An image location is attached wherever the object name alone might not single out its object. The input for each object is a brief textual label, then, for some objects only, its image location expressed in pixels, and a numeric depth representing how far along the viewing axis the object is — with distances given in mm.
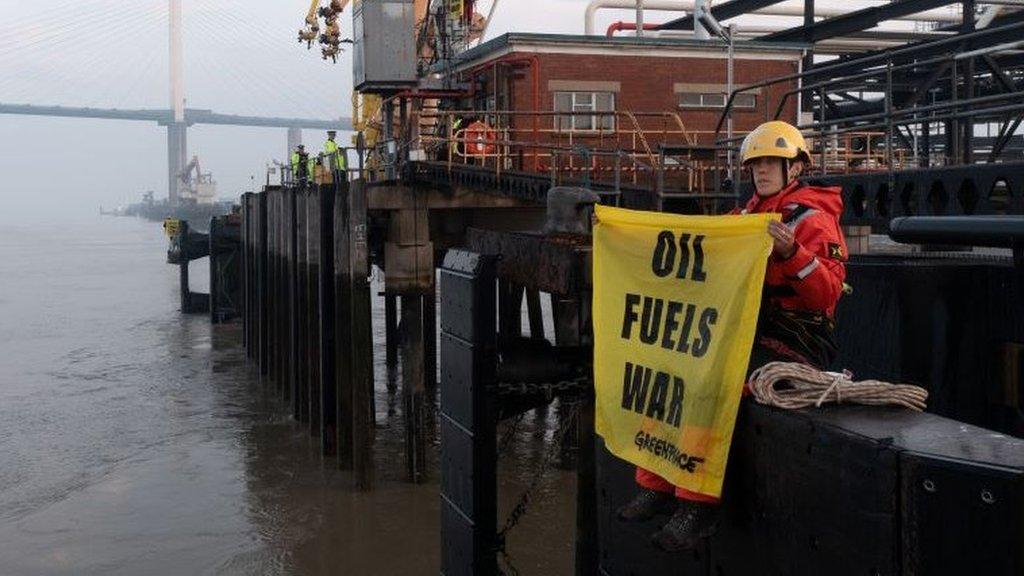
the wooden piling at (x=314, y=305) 19250
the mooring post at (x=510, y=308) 13773
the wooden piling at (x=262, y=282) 27531
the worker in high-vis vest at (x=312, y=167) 27981
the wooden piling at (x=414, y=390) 16688
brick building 23953
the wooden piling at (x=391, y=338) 27078
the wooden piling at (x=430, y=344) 23953
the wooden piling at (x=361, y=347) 16344
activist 4332
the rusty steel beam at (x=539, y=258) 6844
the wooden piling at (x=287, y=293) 22705
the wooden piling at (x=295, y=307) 21188
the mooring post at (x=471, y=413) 6609
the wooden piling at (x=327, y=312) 18219
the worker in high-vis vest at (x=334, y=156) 24438
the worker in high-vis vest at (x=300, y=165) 29547
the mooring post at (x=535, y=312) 19303
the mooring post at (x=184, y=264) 42500
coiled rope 3852
